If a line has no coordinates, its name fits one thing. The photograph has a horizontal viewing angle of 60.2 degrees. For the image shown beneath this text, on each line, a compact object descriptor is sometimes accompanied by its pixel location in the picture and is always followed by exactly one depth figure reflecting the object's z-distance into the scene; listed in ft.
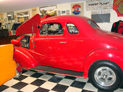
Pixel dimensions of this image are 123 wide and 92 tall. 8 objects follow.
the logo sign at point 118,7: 14.32
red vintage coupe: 6.56
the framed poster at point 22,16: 22.35
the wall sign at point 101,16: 15.30
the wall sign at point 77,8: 16.67
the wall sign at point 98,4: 14.83
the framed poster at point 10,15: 24.94
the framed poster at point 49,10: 18.84
